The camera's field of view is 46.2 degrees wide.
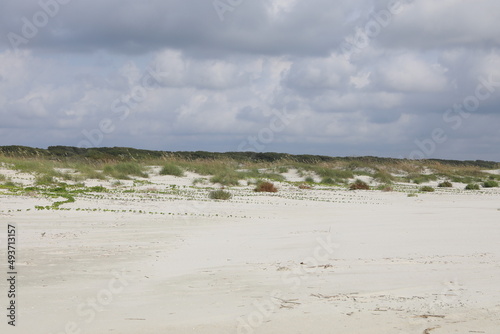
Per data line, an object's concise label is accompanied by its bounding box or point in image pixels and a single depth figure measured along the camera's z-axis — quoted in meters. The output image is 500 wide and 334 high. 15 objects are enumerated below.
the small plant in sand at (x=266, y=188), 23.98
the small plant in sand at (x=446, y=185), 34.59
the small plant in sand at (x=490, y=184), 35.84
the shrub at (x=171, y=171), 31.94
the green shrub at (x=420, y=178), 38.81
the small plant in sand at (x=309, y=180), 34.67
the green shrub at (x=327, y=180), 34.09
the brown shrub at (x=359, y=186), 29.07
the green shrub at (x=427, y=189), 29.64
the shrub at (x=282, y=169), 40.45
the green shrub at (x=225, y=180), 27.53
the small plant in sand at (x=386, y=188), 28.25
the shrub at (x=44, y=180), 22.31
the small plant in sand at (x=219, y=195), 19.11
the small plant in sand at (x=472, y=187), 32.56
